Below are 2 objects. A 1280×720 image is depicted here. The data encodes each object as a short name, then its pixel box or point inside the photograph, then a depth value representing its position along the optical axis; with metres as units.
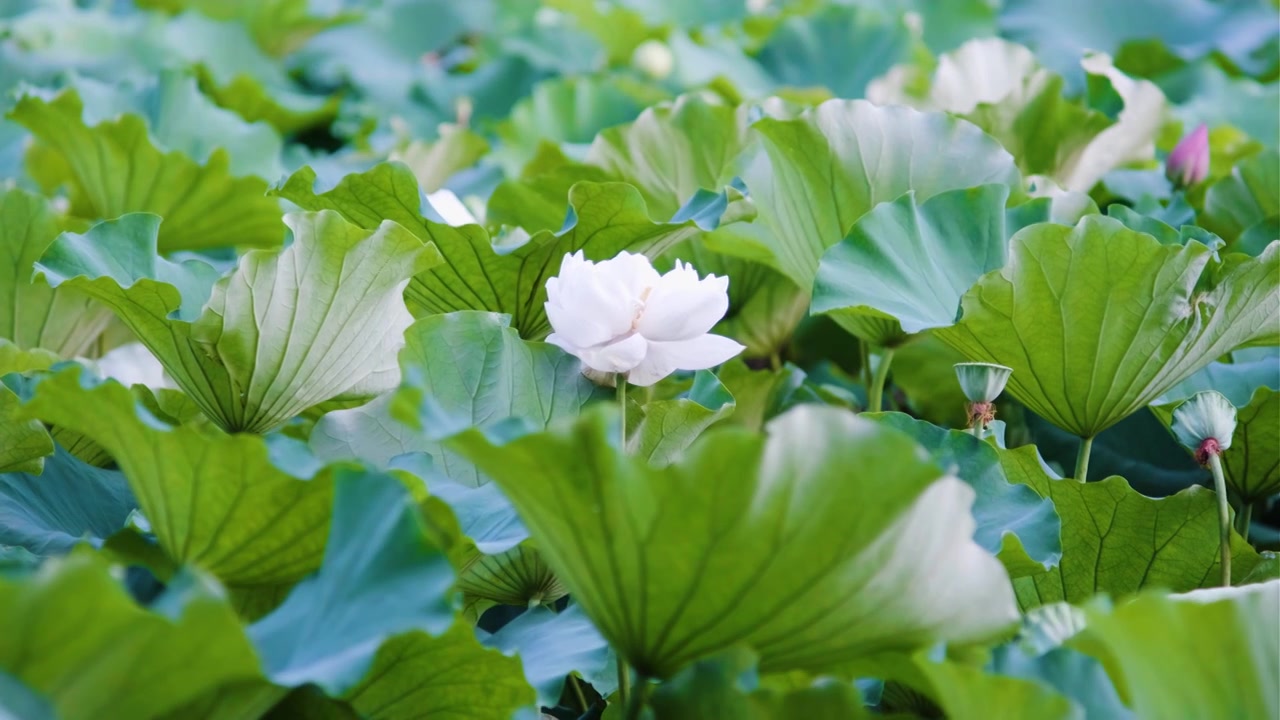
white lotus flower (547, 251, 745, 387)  4.29
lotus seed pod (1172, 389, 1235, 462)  4.28
